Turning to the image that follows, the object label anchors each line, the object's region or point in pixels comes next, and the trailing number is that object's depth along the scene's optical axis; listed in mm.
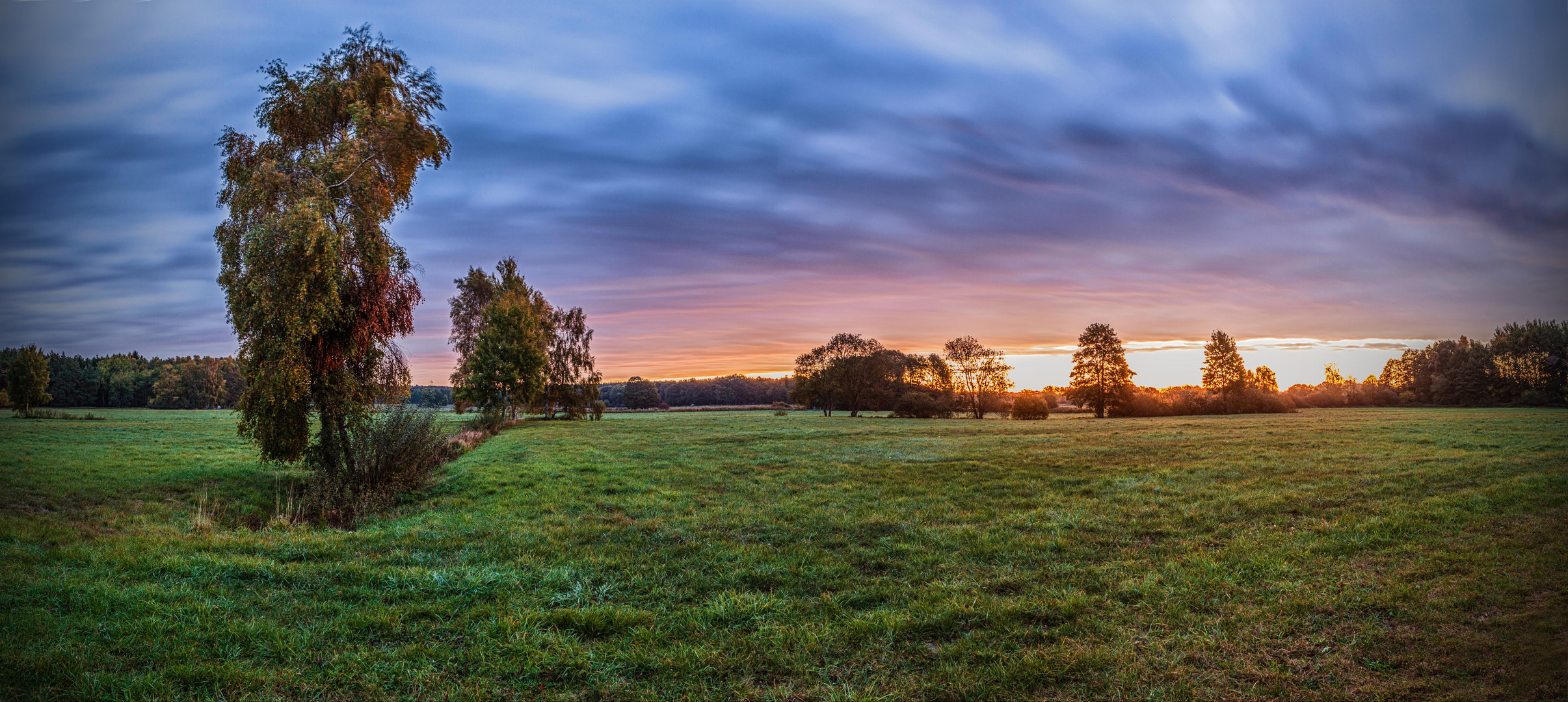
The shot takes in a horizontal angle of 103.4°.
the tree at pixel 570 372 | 63062
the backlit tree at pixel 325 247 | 14430
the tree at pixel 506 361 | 47969
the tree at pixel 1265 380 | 76012
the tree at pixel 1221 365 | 73188
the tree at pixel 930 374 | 81938
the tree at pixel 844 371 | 79750
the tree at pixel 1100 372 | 67438
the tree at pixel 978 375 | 78800
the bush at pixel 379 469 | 14922
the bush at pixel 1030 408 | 66812
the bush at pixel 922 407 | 74062
